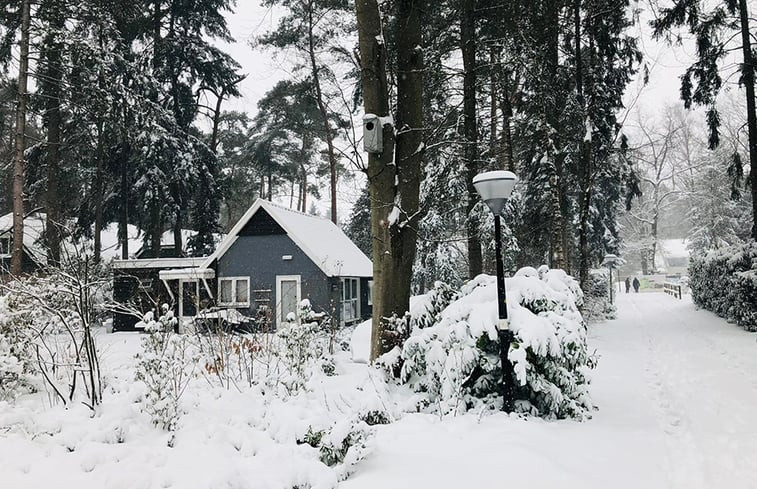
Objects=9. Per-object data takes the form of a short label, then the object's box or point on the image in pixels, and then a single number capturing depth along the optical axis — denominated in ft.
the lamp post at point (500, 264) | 15.65
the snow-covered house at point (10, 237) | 73.20
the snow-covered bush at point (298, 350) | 16.56
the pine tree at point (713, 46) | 37.32
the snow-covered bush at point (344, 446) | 11.37
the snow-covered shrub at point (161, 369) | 13.51
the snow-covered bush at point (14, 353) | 16.18
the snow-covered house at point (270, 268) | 56.18
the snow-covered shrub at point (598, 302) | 51.16
